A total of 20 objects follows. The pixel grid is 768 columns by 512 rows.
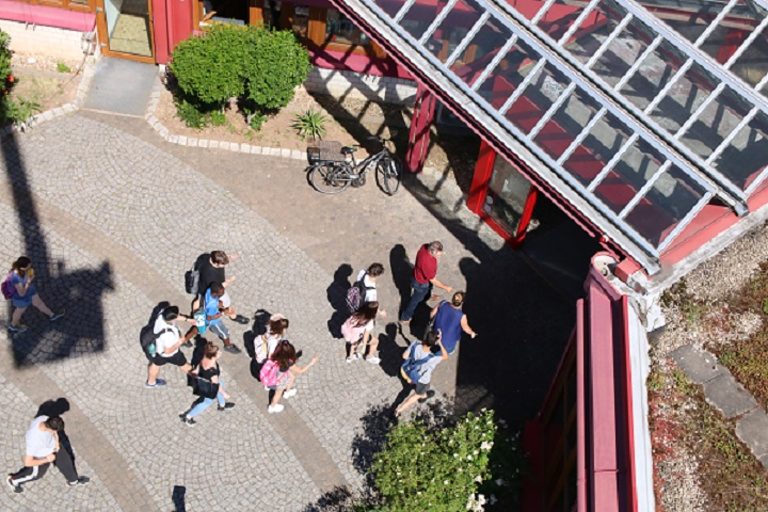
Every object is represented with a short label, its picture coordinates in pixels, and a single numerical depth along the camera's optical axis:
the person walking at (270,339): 13.06
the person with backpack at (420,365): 13.32
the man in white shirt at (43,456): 11.71
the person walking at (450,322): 13.51
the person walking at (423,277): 14.54
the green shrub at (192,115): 17.97
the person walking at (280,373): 12.88
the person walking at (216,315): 13.66
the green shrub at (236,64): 16.95
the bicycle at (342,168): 17.23
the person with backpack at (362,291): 14.04
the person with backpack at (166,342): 12.97
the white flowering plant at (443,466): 12.01
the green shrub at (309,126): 18.44
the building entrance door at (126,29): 18.81
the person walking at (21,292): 13.33
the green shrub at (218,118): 18.14
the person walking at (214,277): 13.89
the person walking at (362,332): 13.66
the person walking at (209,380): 12.59
